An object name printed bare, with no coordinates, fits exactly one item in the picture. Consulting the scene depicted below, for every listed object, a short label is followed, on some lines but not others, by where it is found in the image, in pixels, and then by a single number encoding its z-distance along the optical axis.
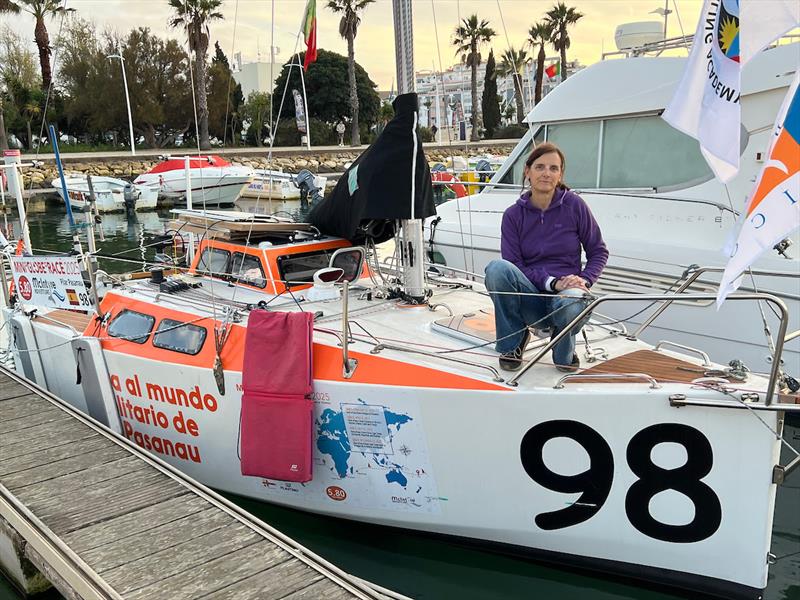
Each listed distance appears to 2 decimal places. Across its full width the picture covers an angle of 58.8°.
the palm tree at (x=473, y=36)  48.91
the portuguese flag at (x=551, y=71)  18.91
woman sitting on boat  4.65
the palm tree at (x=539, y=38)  42.47
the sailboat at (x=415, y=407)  4.25
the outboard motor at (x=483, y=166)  23.28
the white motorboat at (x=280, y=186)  30.94
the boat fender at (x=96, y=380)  6.56
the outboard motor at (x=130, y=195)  30.03
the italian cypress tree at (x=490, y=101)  45.53
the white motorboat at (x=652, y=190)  7.95
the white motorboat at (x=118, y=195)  29.95
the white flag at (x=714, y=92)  3.73
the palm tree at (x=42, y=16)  34.48
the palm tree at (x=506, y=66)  41.00
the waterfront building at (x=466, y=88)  56.67
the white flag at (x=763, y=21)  3.28
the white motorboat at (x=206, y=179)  29.28
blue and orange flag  3.06
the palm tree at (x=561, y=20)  46.07
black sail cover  5.61
